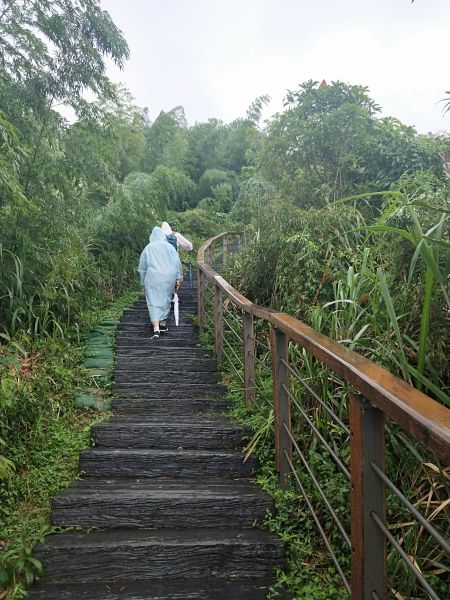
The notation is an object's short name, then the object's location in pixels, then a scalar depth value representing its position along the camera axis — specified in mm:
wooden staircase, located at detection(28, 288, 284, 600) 2035
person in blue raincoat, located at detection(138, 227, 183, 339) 5238
